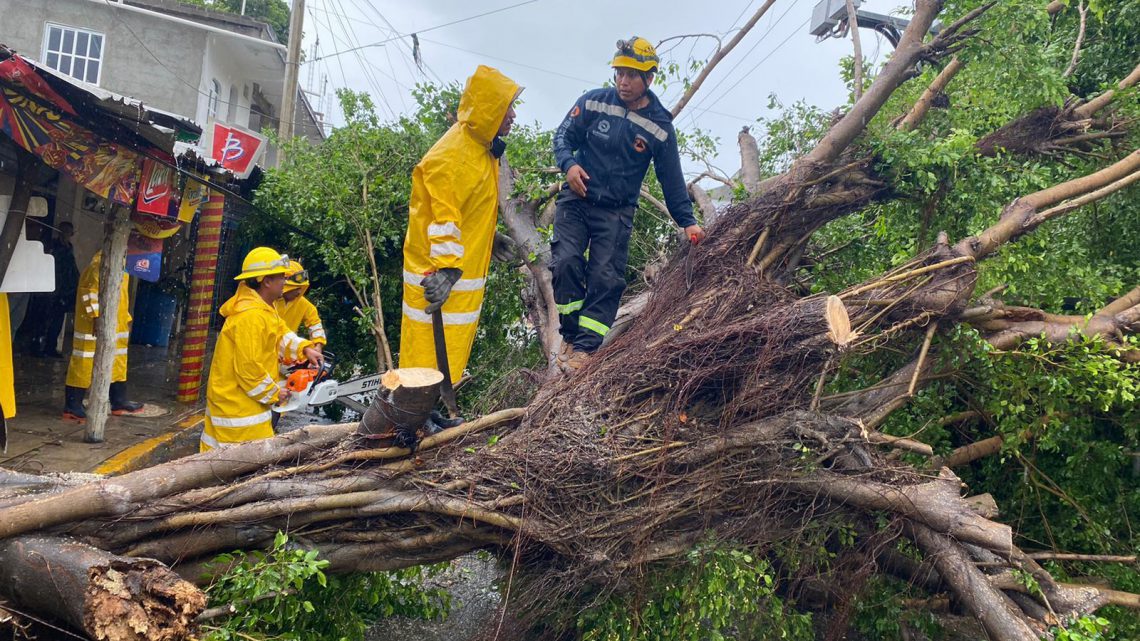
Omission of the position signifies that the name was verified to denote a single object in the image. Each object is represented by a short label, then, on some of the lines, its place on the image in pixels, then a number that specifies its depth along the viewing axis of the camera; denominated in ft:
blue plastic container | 37.58
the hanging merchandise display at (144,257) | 24.07
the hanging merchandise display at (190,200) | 25.15
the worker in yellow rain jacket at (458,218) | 12.12
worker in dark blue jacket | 15.03
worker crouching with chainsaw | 15.03
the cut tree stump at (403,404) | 10.64
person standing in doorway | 30.48
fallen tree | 10.62
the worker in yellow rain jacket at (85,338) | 22.45
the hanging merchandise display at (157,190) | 21.86
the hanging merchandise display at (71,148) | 16.81
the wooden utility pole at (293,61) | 43.61
